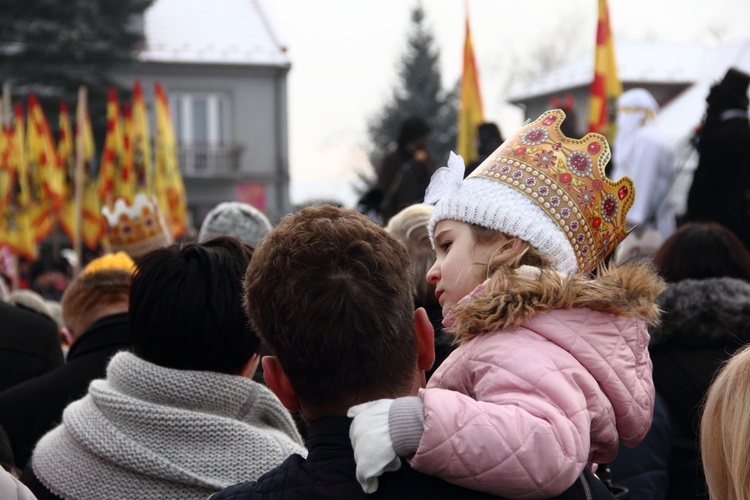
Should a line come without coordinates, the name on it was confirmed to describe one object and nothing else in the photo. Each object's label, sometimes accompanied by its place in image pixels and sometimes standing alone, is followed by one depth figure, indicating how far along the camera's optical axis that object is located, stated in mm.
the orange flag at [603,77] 8664
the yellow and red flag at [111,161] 15383
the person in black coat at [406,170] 7453
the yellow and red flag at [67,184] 15352
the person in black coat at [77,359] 3395
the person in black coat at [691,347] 3502
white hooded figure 7859
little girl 1766
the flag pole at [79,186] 13977
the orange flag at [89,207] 15055
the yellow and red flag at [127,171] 15445
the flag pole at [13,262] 13149
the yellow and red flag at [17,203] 14156
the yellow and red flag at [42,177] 14922
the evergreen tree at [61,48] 29016
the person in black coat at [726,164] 7211
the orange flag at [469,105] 9492
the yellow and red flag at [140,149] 15992
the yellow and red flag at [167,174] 16453
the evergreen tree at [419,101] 37031
